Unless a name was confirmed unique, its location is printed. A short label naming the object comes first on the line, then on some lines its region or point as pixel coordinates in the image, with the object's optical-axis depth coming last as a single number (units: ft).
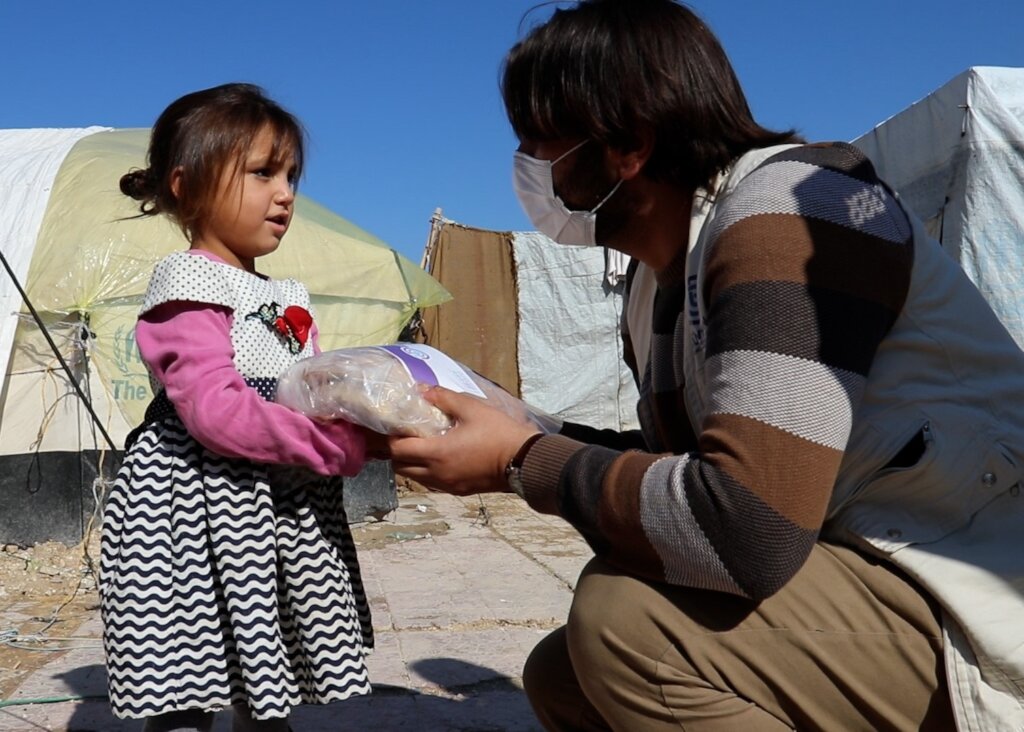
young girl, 6.12
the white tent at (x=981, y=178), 15.65
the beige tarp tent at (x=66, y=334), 17.24
